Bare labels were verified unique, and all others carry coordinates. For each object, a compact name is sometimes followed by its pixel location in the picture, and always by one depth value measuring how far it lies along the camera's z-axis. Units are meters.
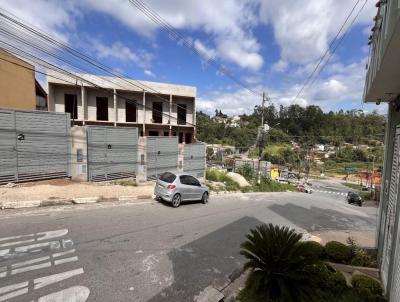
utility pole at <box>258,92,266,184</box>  30.37
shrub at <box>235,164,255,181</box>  34.78
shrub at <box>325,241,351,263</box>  7.26
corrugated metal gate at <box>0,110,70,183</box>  13.68
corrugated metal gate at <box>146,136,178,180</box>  20.58
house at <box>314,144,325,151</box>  113.32
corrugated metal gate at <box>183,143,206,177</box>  24.38
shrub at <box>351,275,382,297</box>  5.42
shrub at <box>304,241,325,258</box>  7.25
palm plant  5.04
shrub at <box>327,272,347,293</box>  5.60
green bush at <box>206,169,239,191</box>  26.53
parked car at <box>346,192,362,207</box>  38.16
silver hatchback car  13.67
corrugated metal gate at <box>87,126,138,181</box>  17.08
